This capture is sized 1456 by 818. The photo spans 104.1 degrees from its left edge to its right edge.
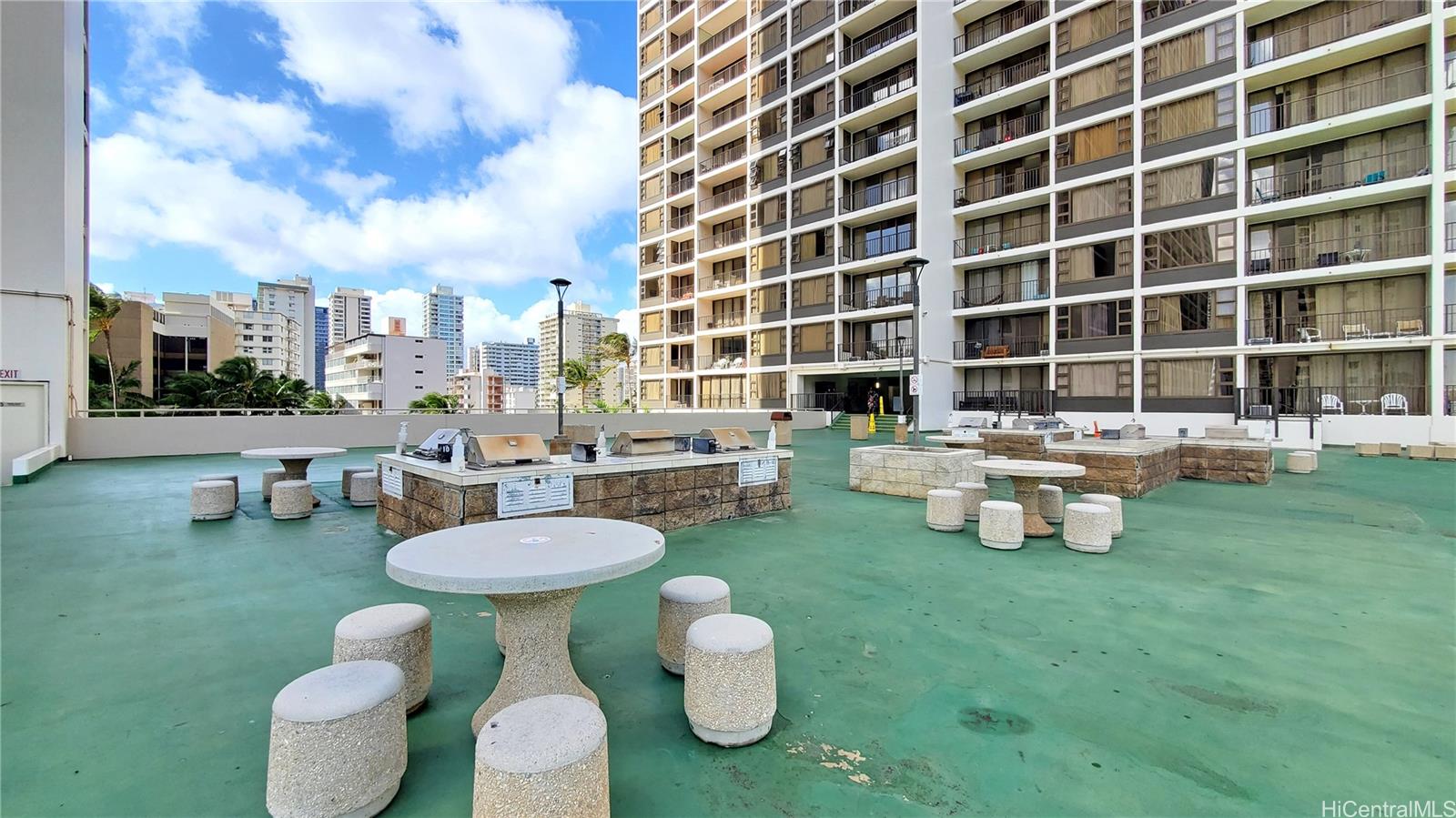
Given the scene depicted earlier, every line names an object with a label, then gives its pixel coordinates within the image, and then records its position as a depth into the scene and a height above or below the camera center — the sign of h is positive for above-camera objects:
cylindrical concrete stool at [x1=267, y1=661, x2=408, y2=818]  2.02 -1.25
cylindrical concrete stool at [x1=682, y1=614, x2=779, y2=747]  2.54 -1.27
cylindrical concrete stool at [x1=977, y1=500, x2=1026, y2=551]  5.86 -1.26
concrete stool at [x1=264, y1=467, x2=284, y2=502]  8.57 -1.08
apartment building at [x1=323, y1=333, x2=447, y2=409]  73.69 +4.96
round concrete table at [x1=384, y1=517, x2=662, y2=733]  2.37 -0.71
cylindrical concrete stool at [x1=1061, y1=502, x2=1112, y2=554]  5.70 -1.26
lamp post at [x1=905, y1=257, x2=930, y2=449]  10.15 +2.25
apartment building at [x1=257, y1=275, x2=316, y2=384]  101.38 +19.19
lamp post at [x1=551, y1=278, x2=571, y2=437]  12.50 +1.81
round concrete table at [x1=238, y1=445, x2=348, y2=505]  7.91 -0.67
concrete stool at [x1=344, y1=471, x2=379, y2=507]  8.20 -1.18
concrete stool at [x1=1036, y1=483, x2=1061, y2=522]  7.09 -1.22
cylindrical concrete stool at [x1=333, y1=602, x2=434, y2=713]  2.76 -1.15
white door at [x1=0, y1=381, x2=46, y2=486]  10.53 -0.22
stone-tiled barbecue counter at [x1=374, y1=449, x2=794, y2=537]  5.39 -0.92
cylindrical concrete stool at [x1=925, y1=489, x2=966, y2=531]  6.68 -1.25
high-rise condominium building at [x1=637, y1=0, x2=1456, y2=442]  18.72 +8.32
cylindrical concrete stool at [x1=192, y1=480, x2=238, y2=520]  7.20 -1.18
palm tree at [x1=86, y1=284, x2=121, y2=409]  28.57 +4.90
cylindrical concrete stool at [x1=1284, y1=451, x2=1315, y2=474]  11.95 -1.24
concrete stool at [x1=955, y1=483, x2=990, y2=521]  7.25 -1.16
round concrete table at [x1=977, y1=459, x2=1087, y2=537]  6.08 -0.80
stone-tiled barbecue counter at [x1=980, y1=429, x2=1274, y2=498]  9.10 -0.93
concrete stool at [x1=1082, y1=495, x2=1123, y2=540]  6.33 -1.12
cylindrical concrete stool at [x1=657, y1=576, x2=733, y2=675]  3.23 -1.17
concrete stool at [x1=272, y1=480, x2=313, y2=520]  7.26 -1.19
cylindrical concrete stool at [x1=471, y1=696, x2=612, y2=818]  1.78 -1.15
